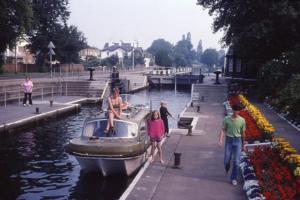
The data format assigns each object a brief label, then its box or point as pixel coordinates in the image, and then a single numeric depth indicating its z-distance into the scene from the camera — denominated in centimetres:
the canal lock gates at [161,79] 8018
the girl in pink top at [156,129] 1594
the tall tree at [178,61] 17802
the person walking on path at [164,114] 2138
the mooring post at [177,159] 1484
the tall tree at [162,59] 14512
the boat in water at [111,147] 1475
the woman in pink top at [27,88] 3253
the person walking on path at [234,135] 1259
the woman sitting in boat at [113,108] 1587
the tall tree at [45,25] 7288
